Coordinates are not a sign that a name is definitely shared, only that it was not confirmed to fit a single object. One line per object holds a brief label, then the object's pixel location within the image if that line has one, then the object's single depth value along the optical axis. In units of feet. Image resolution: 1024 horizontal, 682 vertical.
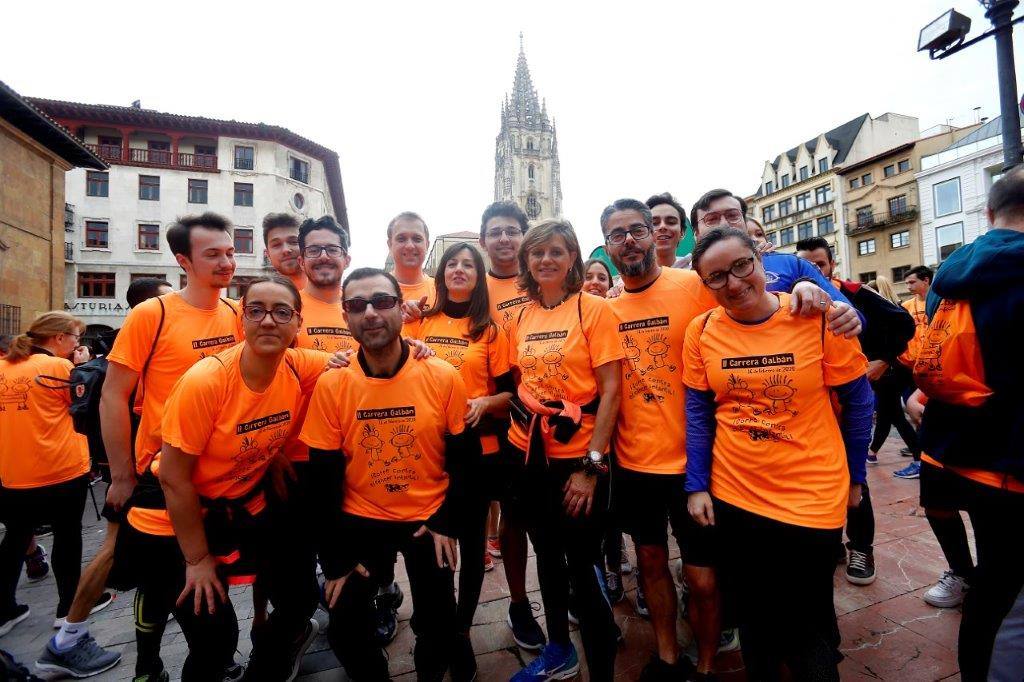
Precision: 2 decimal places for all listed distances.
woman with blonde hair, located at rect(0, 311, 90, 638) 11.51
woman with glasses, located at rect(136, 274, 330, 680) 7.27
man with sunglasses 7.86
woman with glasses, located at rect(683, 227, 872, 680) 6.53
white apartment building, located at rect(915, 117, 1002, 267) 82.07
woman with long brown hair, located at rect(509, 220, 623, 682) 7.93
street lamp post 15.55
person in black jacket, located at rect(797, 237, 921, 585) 8.67
